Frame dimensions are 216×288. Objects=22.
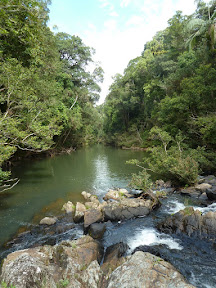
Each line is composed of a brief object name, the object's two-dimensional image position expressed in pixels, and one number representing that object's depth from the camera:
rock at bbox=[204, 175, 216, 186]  10.09
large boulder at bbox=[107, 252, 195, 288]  3.40
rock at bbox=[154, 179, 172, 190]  11.29
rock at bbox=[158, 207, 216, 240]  5.88
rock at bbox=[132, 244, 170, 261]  5.10
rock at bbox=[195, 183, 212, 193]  9.50
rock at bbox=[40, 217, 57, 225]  7.48
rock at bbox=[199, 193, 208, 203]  8.80
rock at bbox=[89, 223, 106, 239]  6.38
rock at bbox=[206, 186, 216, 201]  8.44
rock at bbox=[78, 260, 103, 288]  3.72
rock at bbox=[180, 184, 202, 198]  9.37
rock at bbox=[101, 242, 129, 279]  4.29
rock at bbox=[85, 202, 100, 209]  8.62
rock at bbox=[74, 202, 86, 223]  7.60
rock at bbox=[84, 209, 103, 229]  7.09
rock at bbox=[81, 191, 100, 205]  9.70
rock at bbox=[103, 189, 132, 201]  9.99
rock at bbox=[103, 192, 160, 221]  7.63
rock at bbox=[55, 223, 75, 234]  6.91
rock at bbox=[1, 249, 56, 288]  3.25
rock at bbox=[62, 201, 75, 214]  8.60
